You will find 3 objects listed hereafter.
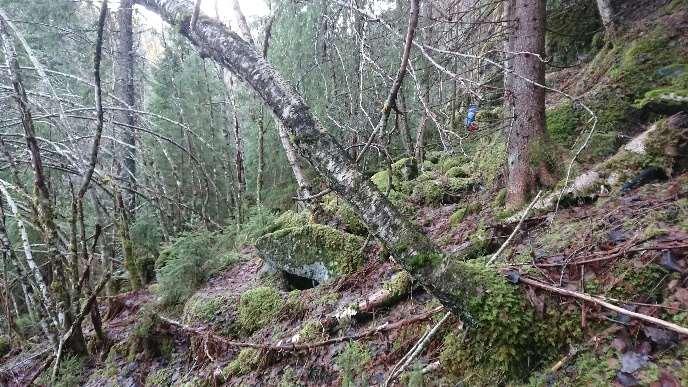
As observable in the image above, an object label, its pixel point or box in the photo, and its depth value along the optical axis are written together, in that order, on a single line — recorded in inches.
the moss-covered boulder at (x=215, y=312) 205.5
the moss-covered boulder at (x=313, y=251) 202.7
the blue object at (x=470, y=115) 345.1
